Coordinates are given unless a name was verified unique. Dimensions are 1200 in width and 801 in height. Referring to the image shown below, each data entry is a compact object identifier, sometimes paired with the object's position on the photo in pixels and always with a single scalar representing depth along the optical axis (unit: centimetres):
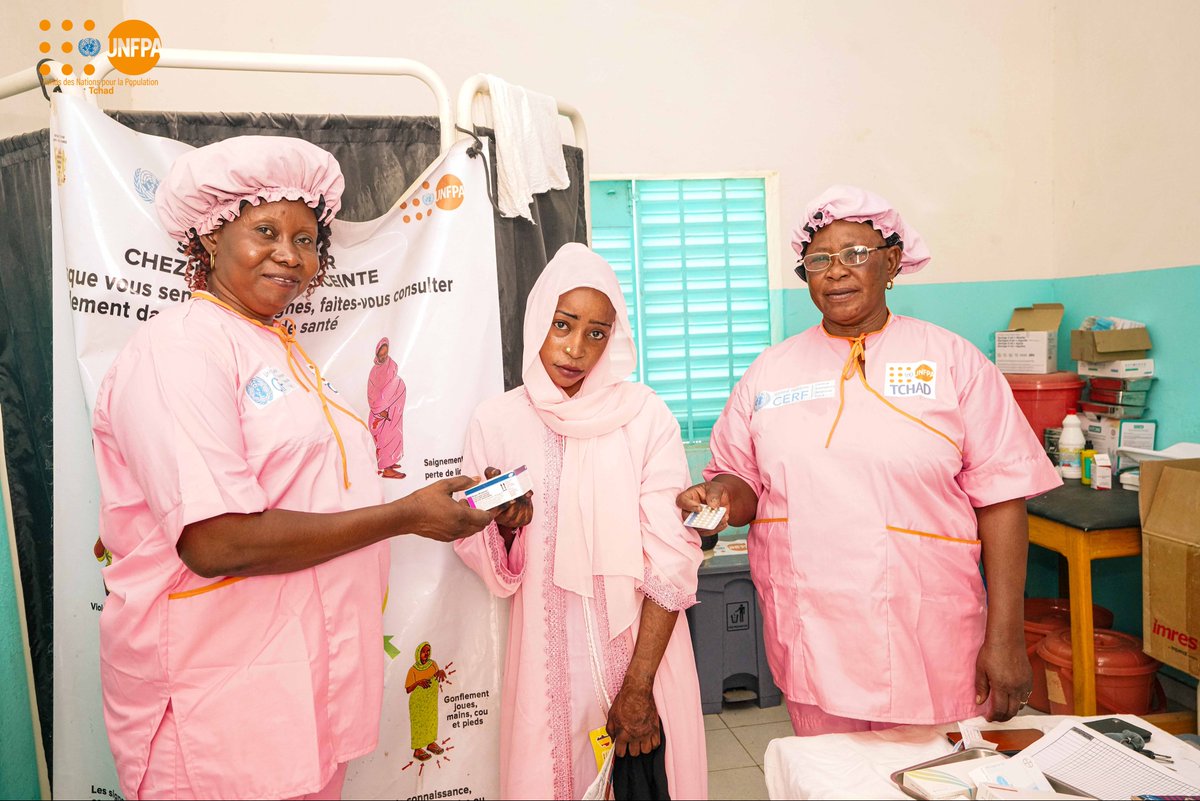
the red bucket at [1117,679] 261
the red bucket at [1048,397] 322
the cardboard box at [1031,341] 333
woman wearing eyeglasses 165
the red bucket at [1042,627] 295
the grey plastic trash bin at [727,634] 319
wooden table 254
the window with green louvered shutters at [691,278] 344
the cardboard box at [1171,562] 220
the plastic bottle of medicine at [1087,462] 299
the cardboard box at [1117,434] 299
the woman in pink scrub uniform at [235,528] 120
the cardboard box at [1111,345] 298
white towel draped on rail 191
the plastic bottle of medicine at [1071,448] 307
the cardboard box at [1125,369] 298
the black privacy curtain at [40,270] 185
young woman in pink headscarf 167
